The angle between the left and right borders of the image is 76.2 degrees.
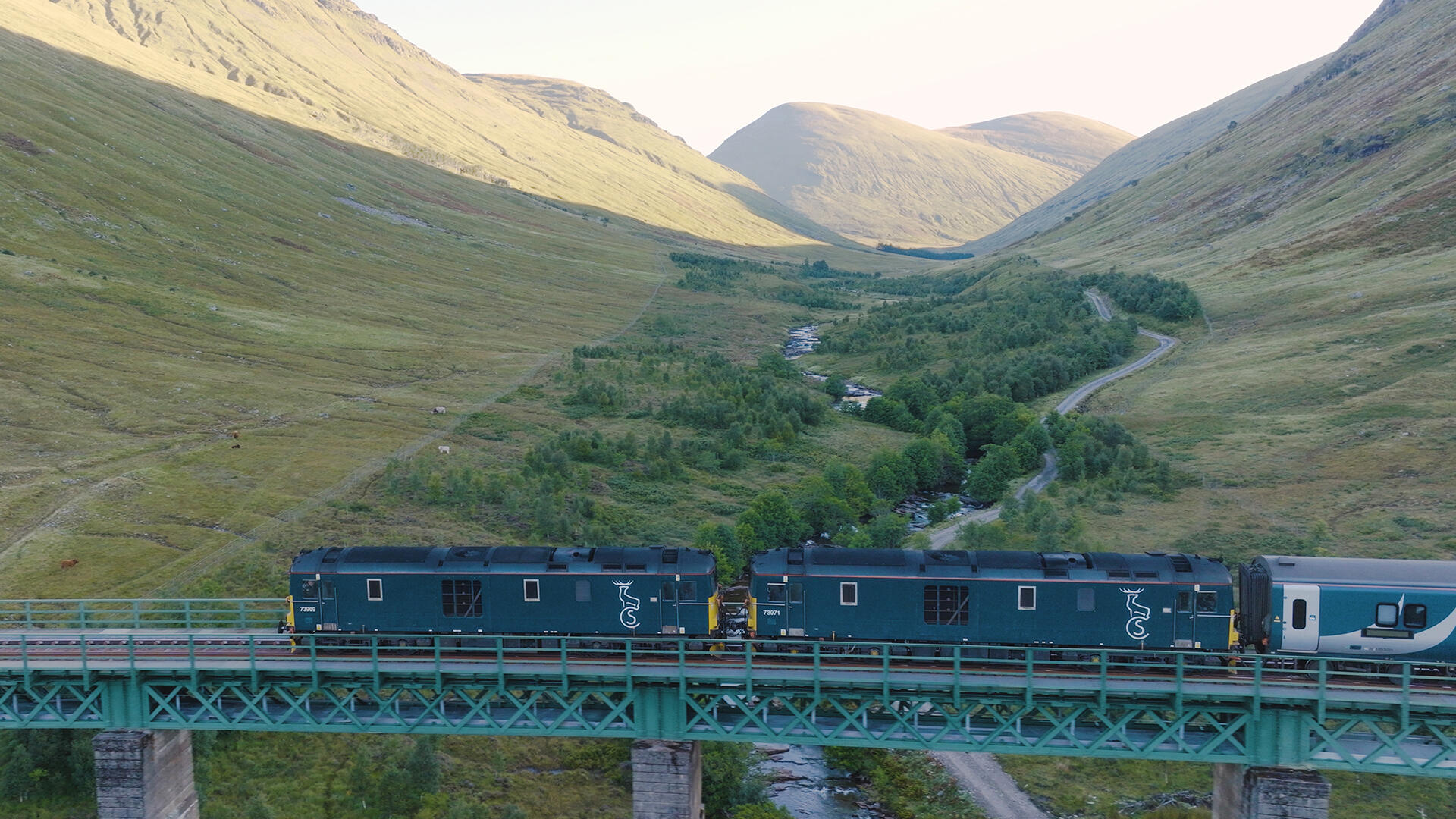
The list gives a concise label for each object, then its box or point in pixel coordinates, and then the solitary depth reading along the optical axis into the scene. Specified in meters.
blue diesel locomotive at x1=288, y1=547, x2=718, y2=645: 33.03
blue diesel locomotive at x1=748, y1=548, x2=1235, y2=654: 31.80
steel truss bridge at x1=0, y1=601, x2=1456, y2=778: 27.92
